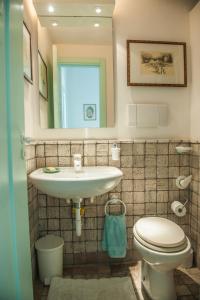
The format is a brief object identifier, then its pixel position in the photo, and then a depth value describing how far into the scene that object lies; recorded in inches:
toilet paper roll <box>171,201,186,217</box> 66.0
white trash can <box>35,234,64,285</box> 61.2
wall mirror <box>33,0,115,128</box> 67.1
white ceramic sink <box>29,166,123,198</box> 47.6
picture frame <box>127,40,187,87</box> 68.4
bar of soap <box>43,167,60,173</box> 60.2
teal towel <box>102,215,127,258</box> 65.9
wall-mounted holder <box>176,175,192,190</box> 67.8
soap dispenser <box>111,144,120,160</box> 64.9
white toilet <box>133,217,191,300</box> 47.3
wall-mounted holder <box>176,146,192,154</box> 66.1
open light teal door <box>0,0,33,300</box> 29.1
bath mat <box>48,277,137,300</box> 55.0
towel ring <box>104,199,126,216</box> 68.2
